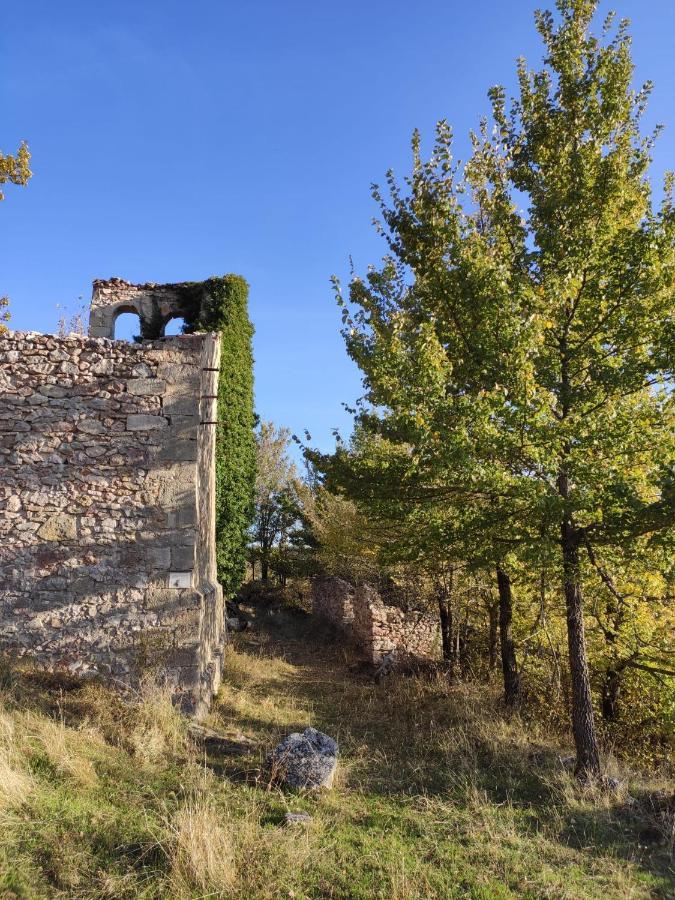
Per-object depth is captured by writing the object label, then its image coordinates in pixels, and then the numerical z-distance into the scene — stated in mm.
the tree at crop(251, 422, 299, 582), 25031
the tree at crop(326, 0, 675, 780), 5902
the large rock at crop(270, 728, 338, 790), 5500
